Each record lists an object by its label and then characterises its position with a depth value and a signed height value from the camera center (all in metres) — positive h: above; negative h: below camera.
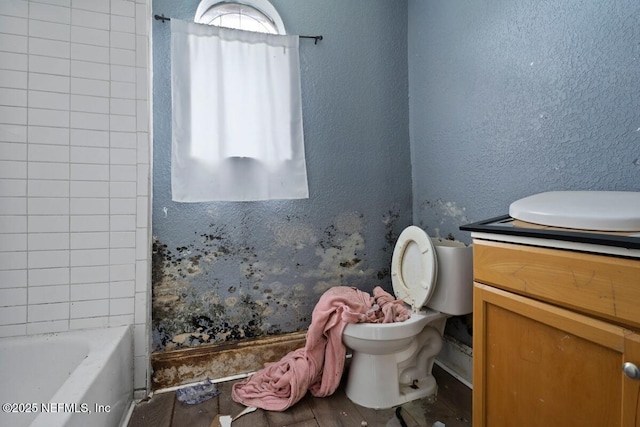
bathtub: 1.00 -0.58
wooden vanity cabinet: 0.59 -0.28
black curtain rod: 1.50 +0.99
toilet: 1.33 -0.50
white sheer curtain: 1.51 +0.53
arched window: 1.70 +1.16
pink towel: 1.37 -0.69
